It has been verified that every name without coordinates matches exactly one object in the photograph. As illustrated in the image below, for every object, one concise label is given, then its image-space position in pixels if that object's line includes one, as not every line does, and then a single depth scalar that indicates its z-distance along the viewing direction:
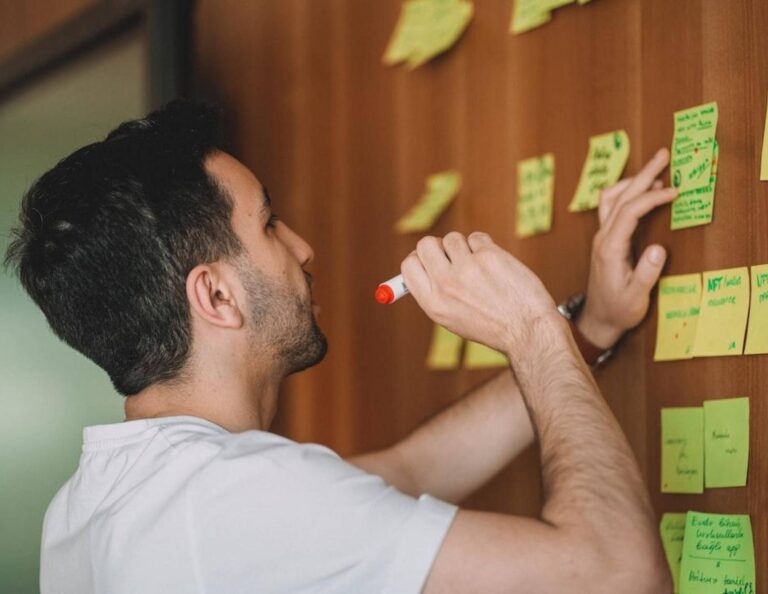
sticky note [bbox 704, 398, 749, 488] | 1.48
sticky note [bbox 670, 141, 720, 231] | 1.51
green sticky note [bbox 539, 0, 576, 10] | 1.68
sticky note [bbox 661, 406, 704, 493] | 1.52
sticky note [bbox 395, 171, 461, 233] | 1.85
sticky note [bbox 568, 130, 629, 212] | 1.62
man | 1.33
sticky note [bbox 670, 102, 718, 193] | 1.52
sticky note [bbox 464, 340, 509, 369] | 1.78
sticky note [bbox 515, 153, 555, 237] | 1.71
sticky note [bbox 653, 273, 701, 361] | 1.53
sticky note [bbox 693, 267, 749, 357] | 1.49
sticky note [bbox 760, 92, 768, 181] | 1.47
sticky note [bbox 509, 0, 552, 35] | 1.71
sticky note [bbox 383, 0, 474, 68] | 1.83
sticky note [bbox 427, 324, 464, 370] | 1.85
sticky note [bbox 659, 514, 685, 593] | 1.54
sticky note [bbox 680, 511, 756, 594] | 1.47
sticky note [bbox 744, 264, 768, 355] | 1.47
